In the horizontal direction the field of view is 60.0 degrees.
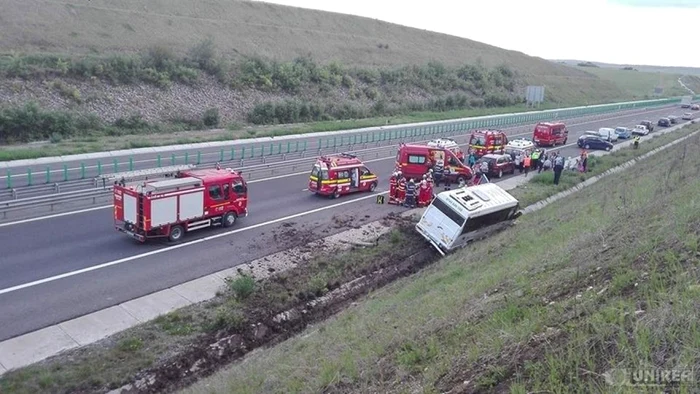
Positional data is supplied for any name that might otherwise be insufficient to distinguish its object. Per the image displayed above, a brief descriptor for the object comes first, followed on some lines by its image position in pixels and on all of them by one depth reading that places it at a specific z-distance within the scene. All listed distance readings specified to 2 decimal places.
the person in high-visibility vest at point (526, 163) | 37.56
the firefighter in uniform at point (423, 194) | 27.88
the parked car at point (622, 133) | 55.93
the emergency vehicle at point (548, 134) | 50.88
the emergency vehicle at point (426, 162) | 32.47
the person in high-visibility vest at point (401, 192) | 27.94
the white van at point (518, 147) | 38.25
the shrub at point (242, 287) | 16.52
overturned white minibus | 21.02
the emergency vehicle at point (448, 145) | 33.88
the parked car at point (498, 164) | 35.66
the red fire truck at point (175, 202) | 20.06
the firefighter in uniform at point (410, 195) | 27.59
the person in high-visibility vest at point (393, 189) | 28.14
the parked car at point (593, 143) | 48.66
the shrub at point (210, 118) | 53.41
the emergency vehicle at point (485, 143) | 41.12
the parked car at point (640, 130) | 59.19
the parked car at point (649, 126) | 62.56
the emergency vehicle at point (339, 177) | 28.28
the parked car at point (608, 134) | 51.88
